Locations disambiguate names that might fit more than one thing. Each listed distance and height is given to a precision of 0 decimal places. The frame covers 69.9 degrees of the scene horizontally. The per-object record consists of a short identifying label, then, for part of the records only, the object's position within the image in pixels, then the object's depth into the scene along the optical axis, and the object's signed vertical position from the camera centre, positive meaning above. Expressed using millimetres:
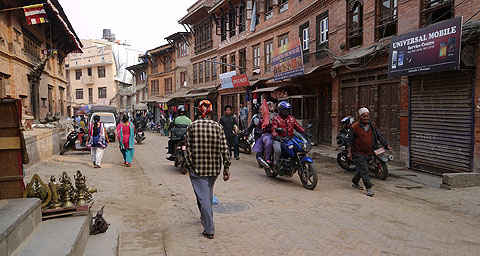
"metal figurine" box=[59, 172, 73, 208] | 3982 -983
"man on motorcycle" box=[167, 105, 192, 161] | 9609 -497
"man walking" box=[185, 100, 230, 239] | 4534 -677
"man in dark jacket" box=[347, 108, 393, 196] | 6996 -755
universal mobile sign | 7602 +1386
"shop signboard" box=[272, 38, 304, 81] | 14906 +2148
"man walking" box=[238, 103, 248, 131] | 19247 -462
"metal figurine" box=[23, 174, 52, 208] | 3865 -934
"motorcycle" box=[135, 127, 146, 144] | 19281 -1514
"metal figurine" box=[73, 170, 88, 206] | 4160 -1012
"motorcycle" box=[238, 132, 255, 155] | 14133 -1442
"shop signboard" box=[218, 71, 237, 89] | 23439 +1989
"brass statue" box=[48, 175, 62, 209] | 3910 -1004
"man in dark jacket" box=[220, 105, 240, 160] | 11391 -572
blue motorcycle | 7352 -1190
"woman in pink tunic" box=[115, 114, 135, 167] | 10750 -905
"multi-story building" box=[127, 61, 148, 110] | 46188 +3561
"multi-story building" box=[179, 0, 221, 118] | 28922 +5053
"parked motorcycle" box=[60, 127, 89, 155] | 13500 -1344
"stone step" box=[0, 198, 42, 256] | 2816 -1006
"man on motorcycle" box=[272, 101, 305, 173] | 7957 -429
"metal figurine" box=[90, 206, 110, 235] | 4285 -1469
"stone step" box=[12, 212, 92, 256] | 3000 -1232
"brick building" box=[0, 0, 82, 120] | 12727 +2363
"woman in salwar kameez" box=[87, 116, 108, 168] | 10477 -976
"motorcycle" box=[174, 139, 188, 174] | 9132 -1276
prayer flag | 11536 +3247
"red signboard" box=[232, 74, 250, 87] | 21953 +1784
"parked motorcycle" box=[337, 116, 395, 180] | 8047 -1374
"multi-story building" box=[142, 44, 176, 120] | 38125 +3910
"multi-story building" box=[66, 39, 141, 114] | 54378 +5502
